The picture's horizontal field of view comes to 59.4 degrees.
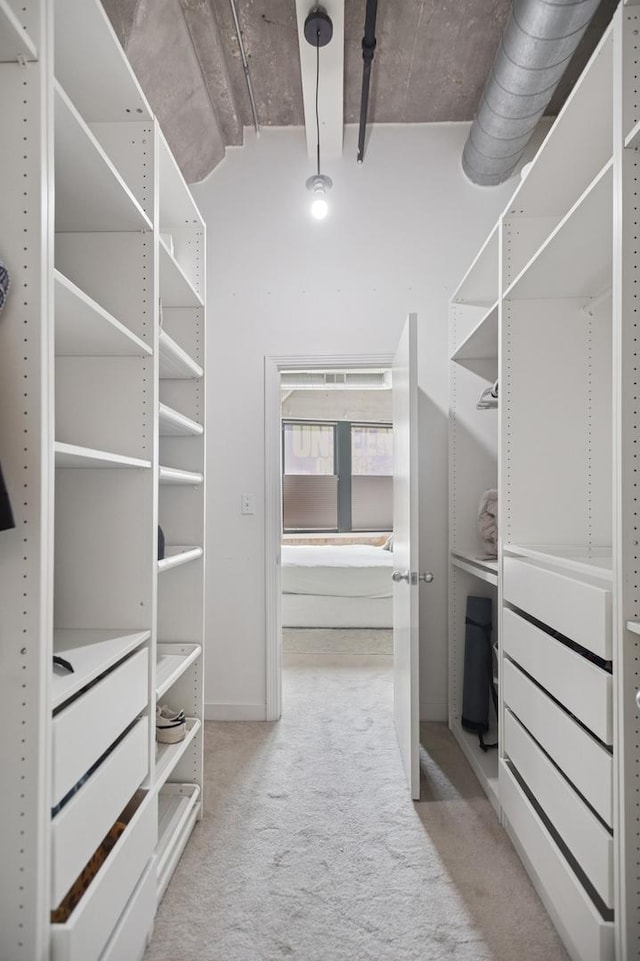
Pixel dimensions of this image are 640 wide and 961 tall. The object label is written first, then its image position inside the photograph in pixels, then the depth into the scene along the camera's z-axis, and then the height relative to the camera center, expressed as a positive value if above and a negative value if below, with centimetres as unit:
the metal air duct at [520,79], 176 +153
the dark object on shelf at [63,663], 116 -36
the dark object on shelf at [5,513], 85 -4
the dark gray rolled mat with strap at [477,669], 262 -85
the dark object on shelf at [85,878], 108 -83
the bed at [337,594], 454 -85
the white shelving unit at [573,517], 116 -8
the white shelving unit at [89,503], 95 -3
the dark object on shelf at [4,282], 92 +34
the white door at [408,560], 220 -29
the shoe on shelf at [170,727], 190 -81
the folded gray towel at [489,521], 260 -14
